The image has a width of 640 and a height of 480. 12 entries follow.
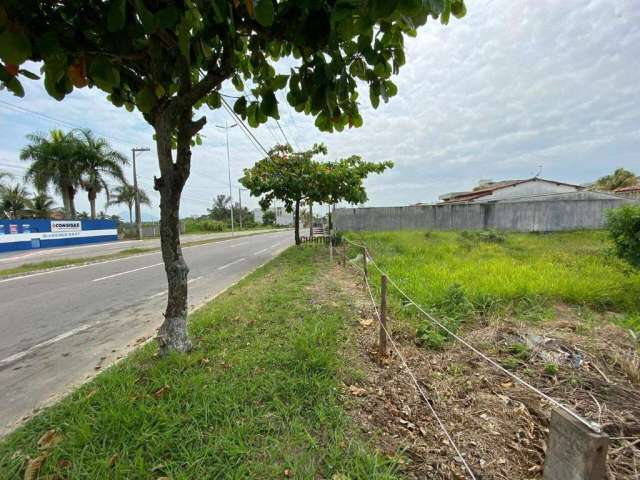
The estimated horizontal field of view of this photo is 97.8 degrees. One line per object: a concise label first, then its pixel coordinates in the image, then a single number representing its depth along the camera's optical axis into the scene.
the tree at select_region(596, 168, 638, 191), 27.19
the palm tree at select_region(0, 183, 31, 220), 25.86
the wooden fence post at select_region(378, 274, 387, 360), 3.00
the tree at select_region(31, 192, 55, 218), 26.98
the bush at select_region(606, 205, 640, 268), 5.21
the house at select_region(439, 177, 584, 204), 22.22
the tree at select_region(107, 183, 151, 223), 25.34
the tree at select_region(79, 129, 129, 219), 21.70
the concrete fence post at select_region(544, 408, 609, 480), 0.87
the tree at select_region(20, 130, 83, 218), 20.44
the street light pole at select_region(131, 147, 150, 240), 24.45
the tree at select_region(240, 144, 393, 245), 11.42
